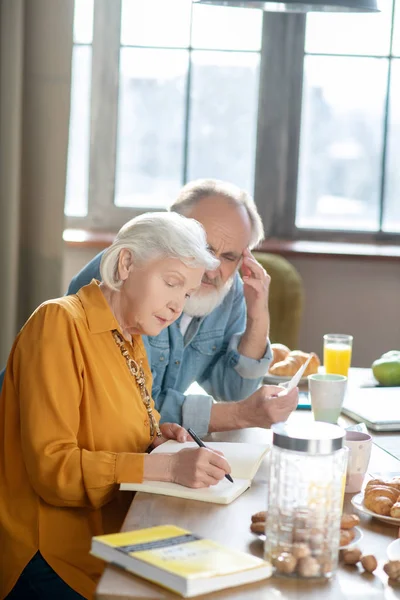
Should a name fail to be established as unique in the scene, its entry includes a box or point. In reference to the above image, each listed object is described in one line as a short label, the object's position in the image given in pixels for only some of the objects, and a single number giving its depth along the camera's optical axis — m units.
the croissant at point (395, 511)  2.46
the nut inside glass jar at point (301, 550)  2.26
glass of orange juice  3.54
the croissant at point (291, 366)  3.56
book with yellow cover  2.17
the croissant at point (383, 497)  2.48
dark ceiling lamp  3.10
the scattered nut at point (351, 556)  2.31
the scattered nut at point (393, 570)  2.26
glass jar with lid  2.26
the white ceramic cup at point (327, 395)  3.09
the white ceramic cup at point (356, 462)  2.64
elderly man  3.33
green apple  3.55
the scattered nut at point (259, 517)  2.42
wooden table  2.20
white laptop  3.14
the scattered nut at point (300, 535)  2.28
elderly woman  2.62
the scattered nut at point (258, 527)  2.39
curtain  4.24
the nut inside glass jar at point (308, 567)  2.25
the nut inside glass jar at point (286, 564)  2.25
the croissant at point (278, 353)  3.67
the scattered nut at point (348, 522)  2.41
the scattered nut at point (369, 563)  2.29
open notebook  2.55
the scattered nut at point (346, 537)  2.35
